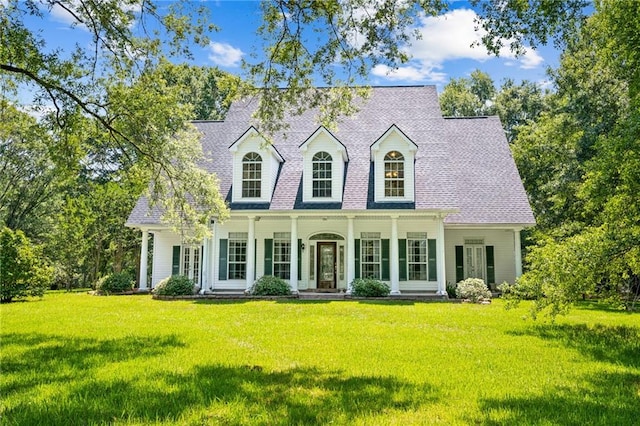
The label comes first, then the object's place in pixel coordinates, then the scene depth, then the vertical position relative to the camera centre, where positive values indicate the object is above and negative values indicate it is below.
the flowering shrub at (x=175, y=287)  18.27 -1.02
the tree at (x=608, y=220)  8.50 +0.77
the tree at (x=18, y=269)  16.69 -0.32
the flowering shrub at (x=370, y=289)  17.69 -1.04
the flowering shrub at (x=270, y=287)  18.11 -1.01
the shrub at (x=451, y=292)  18.83 -1.22
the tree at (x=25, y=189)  32.16 +5.09
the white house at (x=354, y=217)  18.84 +1.80
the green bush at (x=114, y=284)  20.55 -1.01
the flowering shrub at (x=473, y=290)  17.30 -1.06
